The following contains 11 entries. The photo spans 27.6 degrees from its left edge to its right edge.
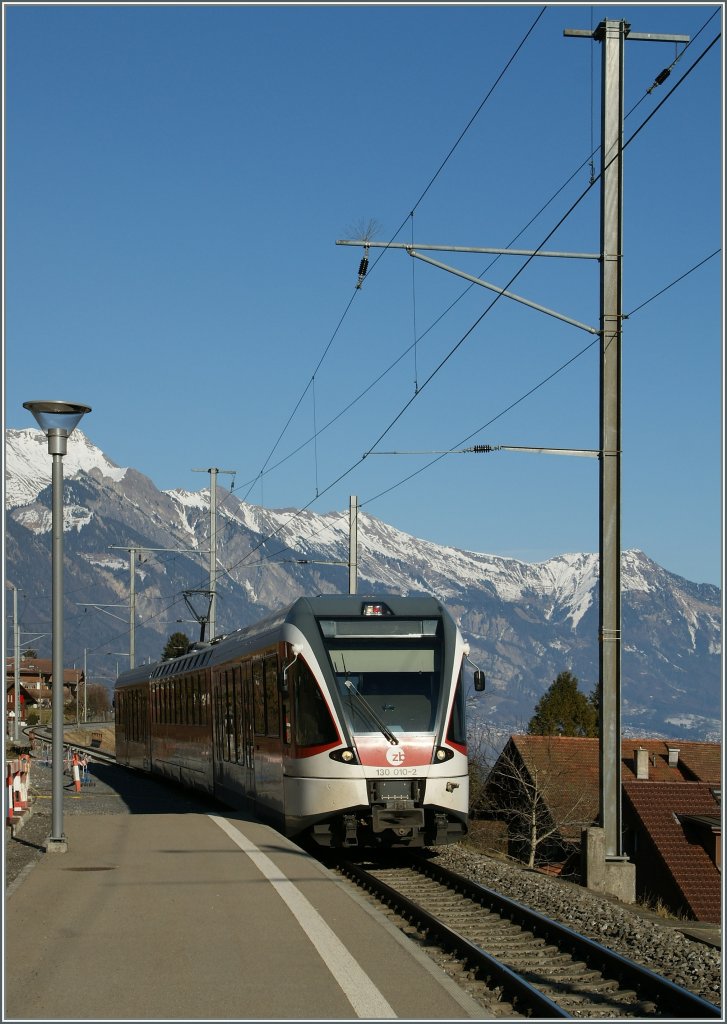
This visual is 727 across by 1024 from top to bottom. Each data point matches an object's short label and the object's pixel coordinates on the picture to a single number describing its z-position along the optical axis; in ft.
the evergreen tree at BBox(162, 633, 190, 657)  465.47
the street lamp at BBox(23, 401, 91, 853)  49.90
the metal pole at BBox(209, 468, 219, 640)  151.93
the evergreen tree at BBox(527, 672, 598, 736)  451.53
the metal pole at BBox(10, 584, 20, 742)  181.78
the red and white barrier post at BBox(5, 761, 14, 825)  60.78
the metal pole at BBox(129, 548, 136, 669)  193.92
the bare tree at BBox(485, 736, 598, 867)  164.35
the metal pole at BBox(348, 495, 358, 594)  119.34
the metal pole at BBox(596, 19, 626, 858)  57.16
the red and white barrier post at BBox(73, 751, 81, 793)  119.86
